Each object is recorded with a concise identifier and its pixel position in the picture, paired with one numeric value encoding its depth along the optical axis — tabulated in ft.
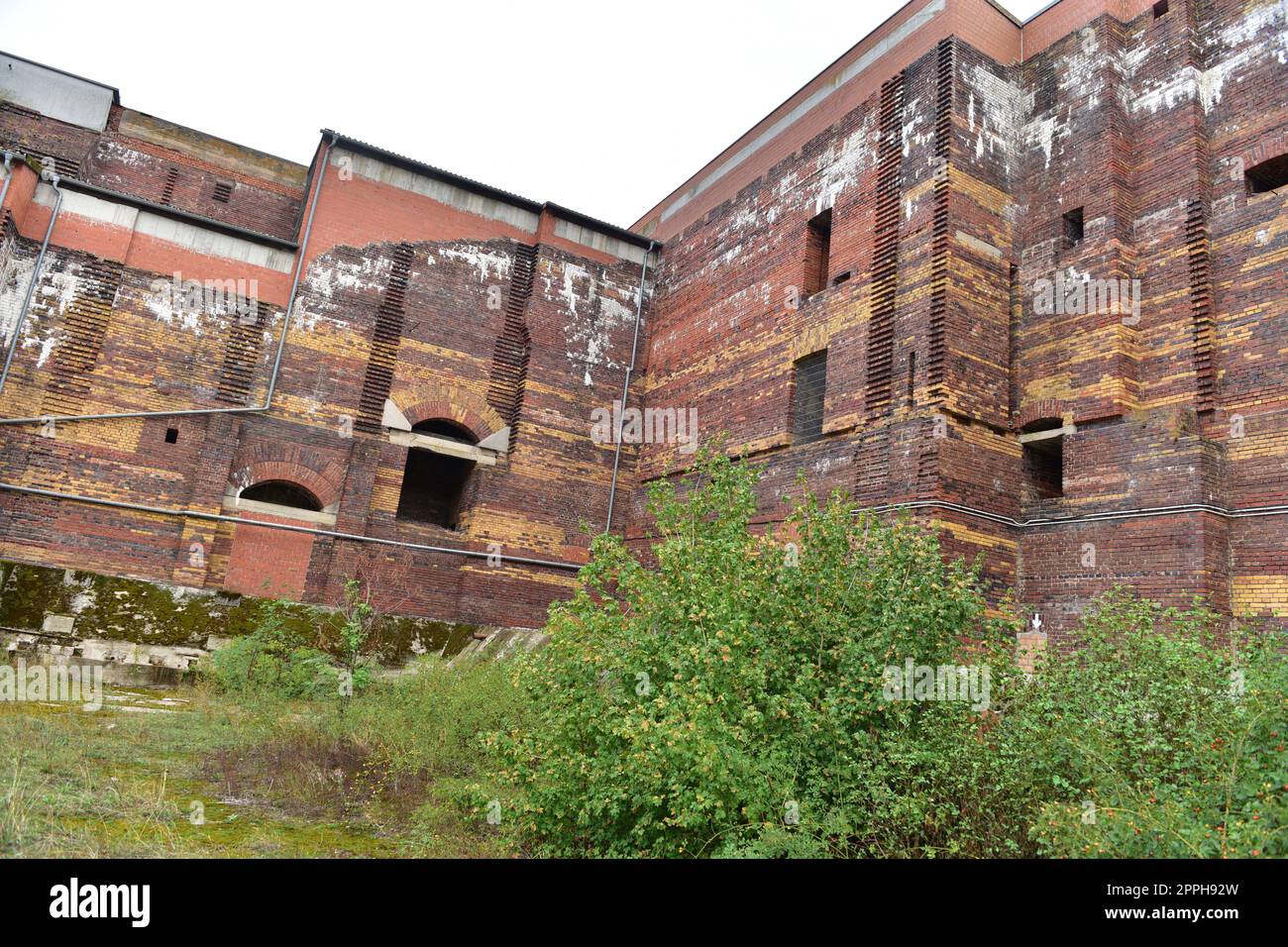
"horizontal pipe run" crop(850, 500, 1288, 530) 28.91
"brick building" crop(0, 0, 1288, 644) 32.01
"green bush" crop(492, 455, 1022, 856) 15.52
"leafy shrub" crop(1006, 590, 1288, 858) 12.04
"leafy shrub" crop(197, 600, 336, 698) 32.68
